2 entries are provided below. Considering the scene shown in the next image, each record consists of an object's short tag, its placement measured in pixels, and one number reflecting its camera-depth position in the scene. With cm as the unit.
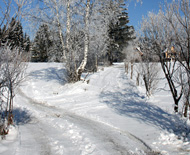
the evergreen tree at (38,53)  3645
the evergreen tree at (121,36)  3412
